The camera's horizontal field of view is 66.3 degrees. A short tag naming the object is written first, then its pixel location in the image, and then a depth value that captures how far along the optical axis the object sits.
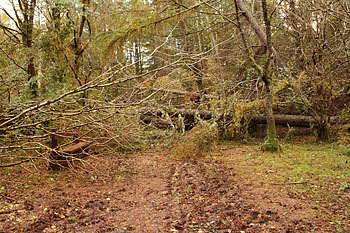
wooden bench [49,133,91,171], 5.42
